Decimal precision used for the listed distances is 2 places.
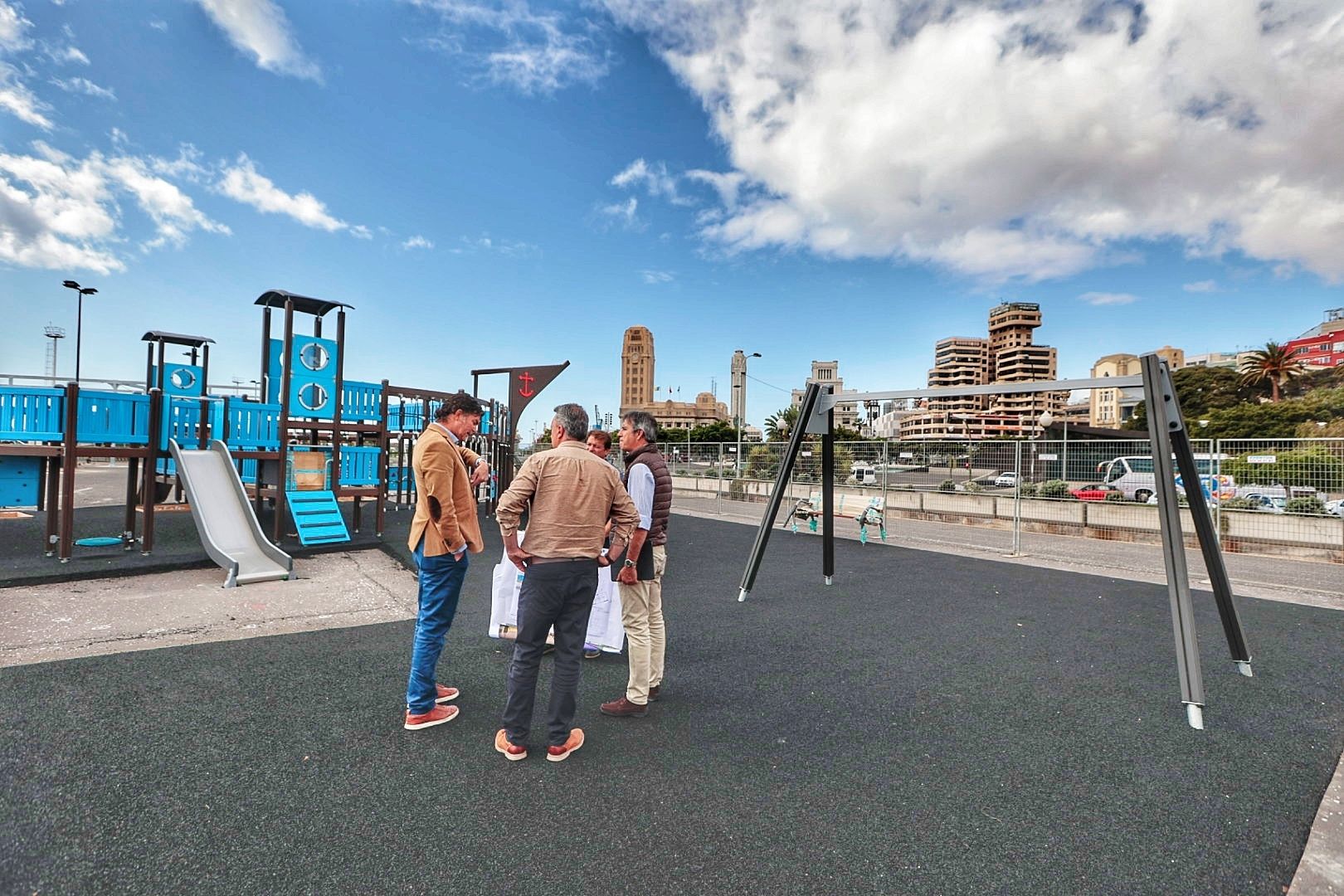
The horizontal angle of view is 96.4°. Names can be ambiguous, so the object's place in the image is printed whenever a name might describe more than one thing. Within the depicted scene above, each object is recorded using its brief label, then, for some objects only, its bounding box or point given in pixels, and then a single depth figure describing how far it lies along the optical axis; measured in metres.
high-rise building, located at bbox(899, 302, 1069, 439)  123.06
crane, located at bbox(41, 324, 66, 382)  43.15
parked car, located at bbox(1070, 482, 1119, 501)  11.84
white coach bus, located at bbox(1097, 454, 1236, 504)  11.41
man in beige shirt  3.07
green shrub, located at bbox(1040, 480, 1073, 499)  12.22
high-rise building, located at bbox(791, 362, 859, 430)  164.73
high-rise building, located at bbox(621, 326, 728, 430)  172.88
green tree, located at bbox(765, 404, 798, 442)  67.20
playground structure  7.68
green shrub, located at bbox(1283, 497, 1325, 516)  9.45
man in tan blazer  3.37
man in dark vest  3.69
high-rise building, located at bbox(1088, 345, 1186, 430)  125.81
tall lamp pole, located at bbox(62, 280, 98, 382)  28.94
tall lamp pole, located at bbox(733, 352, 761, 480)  33.52
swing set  3.63
